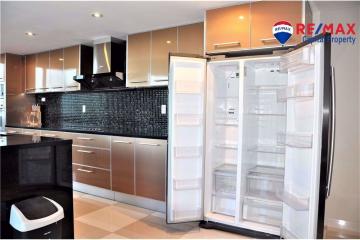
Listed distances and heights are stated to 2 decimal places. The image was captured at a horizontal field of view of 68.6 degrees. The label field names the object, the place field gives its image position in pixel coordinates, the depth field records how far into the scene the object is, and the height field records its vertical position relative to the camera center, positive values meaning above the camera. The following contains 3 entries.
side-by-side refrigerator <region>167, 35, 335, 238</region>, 2.56 -0.31
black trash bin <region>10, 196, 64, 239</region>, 1.66 -0.68
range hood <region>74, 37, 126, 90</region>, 3.89 +0.75
